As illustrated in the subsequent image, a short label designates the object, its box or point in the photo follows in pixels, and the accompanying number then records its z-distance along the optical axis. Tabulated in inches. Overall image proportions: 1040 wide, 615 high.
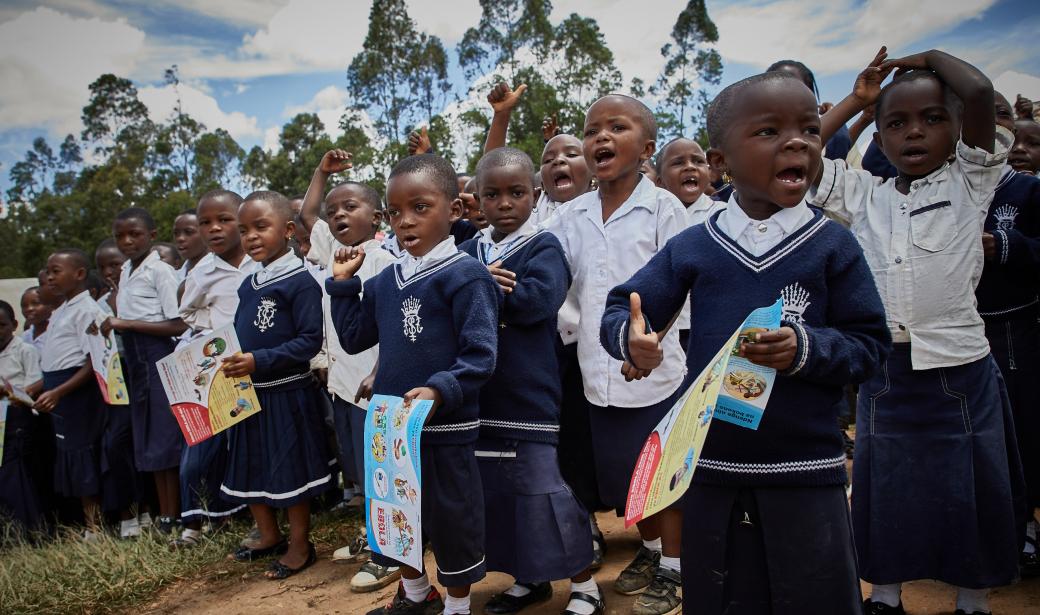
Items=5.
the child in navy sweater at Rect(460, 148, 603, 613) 105.0
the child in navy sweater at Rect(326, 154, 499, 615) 98.3
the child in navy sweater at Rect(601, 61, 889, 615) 69.4
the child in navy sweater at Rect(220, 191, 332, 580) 139.8
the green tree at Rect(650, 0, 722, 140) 1328.7
